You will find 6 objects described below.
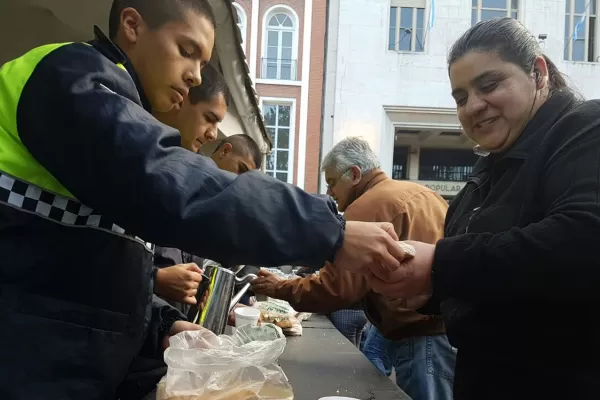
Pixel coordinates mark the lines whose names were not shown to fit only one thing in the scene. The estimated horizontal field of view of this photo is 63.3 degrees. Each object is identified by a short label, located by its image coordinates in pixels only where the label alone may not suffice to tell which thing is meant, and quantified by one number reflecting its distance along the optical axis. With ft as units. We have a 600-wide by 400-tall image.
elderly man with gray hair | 8.14
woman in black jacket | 3.91
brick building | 58.39
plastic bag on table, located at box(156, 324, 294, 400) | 3.76
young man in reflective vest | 3.01
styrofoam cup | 7.11
